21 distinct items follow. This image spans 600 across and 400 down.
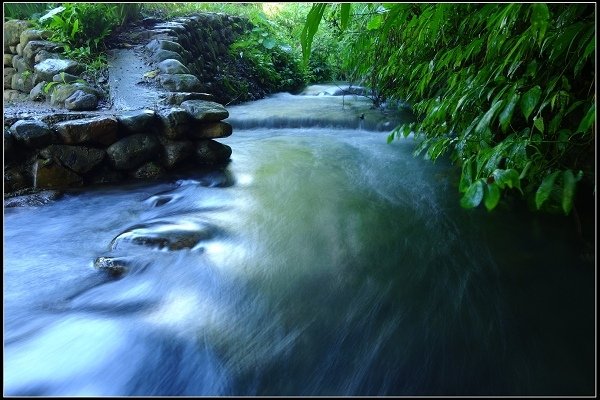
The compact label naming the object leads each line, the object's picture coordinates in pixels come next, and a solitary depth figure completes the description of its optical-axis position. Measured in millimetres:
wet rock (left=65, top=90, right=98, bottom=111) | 4270
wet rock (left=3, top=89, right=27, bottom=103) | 4996
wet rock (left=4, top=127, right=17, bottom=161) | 3281
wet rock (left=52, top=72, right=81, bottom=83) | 4680
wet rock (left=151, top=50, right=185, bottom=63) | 5840
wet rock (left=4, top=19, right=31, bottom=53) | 5594
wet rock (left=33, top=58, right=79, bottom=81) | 4883
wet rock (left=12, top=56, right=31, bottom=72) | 5289
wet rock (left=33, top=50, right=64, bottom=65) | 5105
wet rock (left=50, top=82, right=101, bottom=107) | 4445
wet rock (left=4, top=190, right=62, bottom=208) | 3205
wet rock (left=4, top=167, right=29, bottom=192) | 3307
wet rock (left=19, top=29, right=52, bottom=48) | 5438
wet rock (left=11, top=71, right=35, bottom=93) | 5066
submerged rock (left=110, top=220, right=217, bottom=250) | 2664
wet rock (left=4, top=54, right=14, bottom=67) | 5602
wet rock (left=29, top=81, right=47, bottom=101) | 4758
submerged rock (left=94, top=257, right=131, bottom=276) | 2363
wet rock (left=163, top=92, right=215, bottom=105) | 4555
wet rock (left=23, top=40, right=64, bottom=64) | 5238
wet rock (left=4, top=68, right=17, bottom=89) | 5488
